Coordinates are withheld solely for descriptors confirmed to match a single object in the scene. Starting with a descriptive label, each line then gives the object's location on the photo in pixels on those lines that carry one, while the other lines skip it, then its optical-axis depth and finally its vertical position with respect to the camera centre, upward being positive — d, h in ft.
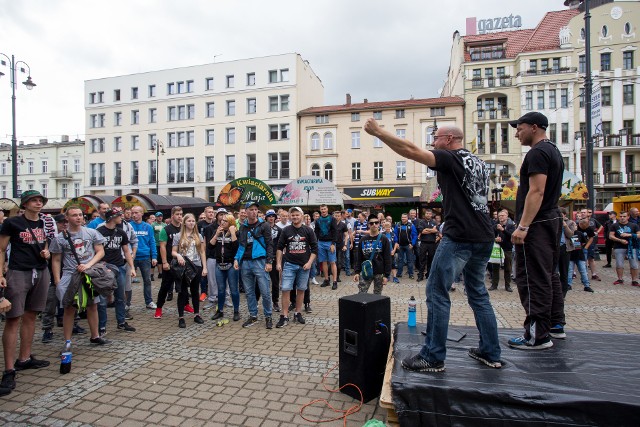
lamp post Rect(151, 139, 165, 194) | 129.55 +25.13
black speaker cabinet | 11.71 -4.16
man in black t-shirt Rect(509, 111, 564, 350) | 11.10 -0.53
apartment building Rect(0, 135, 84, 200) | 162.40 +22.68
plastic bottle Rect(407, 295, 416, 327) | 14.20 -3.84
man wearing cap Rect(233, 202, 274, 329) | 20.33 -2.51
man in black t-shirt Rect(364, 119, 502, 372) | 9.89 -0.99
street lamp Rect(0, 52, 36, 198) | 49.44 +16.15
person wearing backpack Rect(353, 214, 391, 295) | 20.97 -2.68
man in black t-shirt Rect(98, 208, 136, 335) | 19.79 -1.97
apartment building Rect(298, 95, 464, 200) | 114.21 +23.15
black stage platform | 8.55 -4.42
